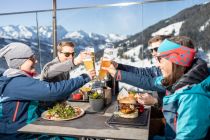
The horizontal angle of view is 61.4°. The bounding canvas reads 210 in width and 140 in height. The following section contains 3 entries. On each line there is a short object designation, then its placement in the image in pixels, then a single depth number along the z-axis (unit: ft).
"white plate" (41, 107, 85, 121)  4.26
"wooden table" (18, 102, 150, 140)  3.71
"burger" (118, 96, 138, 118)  4.35
